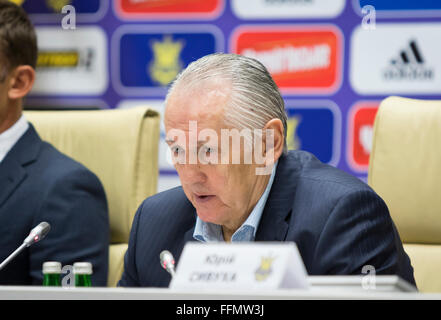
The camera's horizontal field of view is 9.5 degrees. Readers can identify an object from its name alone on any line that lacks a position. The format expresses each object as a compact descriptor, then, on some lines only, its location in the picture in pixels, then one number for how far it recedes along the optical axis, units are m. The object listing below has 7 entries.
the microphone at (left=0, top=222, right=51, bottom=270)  3.50
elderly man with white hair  3.55
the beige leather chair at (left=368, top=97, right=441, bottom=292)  3.86
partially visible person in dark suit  3.93
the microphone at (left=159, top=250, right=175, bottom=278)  3.42
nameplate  3.21
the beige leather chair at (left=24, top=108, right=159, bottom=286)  4.04
